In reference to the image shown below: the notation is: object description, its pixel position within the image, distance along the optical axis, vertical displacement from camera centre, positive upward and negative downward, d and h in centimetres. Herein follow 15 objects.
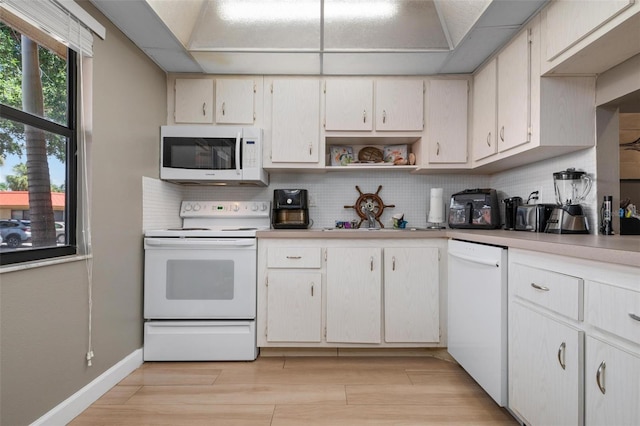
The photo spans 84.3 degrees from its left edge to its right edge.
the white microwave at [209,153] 263 +44
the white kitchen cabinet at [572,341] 100 -44
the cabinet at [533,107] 189 +59
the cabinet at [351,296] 241 -58
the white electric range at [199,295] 236 -56
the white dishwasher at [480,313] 165 -54
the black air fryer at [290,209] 276 +2
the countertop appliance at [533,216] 209 -3
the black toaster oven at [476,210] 255 +1
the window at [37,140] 142 +32
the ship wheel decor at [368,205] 300 +6
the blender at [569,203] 188 +5
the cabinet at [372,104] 271 +82
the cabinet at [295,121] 271 +70
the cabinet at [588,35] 138 +76
